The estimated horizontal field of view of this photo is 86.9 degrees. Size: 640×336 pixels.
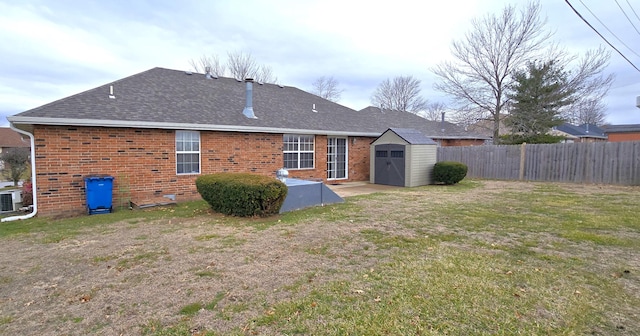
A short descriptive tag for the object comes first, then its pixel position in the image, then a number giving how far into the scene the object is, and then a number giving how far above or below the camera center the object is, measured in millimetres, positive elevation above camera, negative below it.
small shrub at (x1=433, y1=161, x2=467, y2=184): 14289 -804
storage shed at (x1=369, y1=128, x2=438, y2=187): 14070 -217
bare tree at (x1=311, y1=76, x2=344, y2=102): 43250 +8355
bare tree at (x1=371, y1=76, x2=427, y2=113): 44125 +7714
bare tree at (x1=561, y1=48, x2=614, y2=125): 19859 +4052
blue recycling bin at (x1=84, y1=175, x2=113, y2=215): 8445 -1001
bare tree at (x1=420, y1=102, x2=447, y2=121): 45438 +5734
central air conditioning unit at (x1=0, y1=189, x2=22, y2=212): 9508 -1345
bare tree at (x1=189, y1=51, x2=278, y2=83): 32375 +8707
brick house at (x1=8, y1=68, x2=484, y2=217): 8523 +535
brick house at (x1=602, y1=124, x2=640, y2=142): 38781 +2453
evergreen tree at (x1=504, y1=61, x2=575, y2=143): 21172 +3447
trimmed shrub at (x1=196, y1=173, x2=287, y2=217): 7430 -916
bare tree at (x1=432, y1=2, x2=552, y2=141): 21219 +5971
